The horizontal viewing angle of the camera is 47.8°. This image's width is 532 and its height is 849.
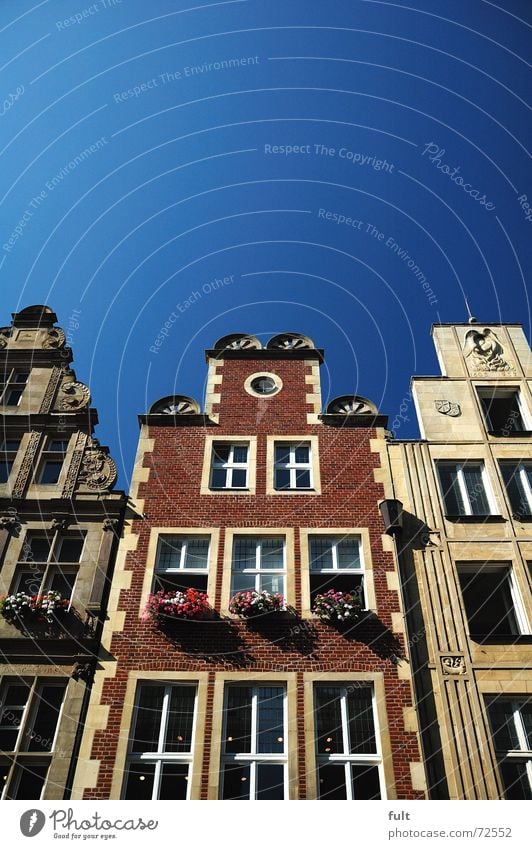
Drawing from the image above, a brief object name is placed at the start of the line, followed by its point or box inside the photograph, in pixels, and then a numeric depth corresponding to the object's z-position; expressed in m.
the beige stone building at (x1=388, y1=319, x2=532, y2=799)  12.16
